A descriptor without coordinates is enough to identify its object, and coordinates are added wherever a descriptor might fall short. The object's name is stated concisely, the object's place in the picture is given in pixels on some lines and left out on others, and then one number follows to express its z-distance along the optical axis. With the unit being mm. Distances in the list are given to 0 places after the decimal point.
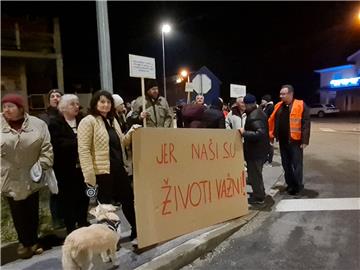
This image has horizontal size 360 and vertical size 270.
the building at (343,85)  42562
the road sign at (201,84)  11742
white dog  3388
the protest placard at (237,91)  8320
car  40562
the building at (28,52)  16594
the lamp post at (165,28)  23922
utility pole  5668
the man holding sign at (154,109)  5938
